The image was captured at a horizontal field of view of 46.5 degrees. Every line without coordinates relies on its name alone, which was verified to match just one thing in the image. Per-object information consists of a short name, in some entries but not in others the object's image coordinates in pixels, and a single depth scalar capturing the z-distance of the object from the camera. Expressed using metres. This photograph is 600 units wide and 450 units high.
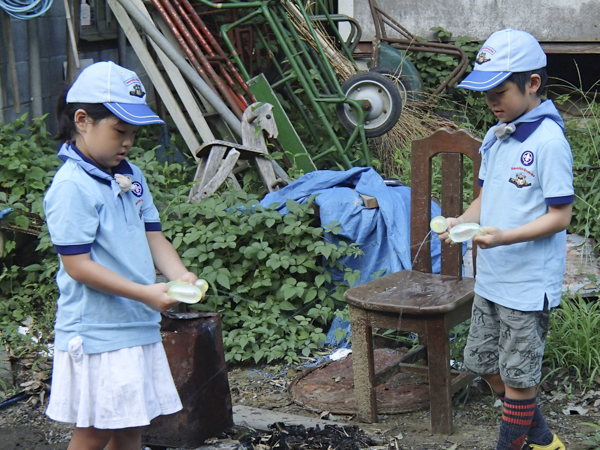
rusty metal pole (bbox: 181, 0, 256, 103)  6.28
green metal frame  6.27
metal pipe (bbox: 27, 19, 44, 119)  5.58
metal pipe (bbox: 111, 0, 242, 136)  5.91
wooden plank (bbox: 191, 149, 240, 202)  5.21
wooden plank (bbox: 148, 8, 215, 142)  6.21
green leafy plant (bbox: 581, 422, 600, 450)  3.07
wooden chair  3.25
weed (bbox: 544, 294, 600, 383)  3.73
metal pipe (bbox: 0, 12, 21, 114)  5.29
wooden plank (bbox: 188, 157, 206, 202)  5.24
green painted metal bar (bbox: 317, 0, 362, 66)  7.23
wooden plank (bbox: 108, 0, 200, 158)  6.25
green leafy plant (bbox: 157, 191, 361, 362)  4.38
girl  2.13
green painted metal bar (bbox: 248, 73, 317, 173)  6.01
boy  2.51
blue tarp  4.51
